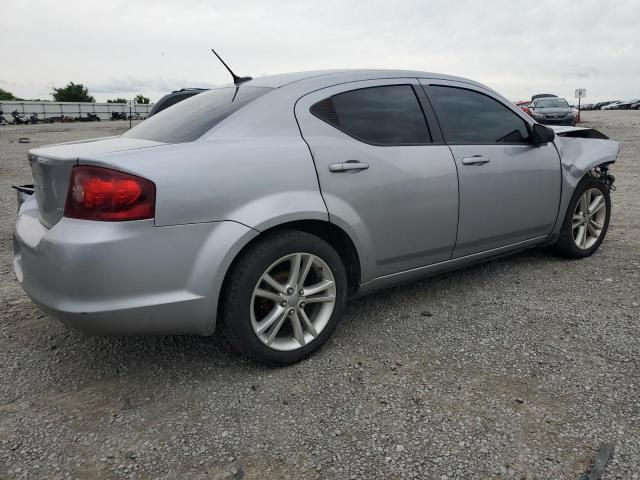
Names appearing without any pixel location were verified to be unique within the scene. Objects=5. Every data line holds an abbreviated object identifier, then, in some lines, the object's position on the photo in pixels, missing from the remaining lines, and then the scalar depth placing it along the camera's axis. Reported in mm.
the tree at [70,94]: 82638
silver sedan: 2188
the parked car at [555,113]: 21250
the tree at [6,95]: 84250
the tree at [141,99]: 78012
